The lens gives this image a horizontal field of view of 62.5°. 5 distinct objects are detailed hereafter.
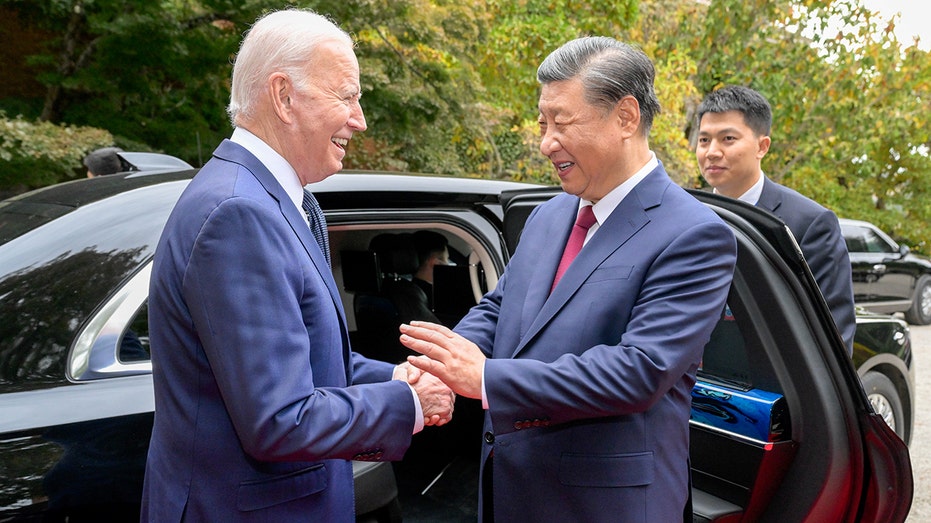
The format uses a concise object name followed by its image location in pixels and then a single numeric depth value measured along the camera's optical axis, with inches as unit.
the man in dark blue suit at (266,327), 56.3
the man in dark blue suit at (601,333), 68.7
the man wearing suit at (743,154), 121.8
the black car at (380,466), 69.5
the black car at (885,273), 489.1
